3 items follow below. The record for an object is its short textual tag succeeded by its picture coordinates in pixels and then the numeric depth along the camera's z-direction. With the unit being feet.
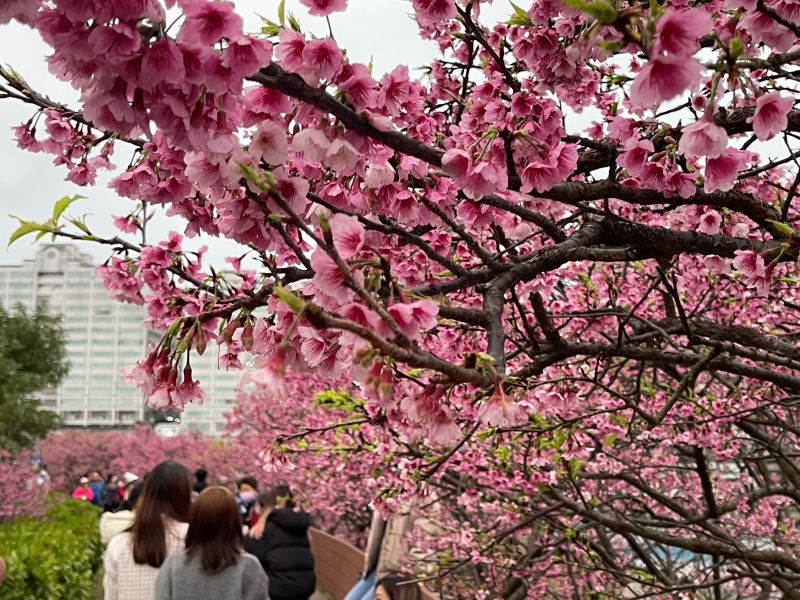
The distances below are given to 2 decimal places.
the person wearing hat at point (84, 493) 57.06
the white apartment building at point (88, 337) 285.70
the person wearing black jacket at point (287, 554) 20.39
